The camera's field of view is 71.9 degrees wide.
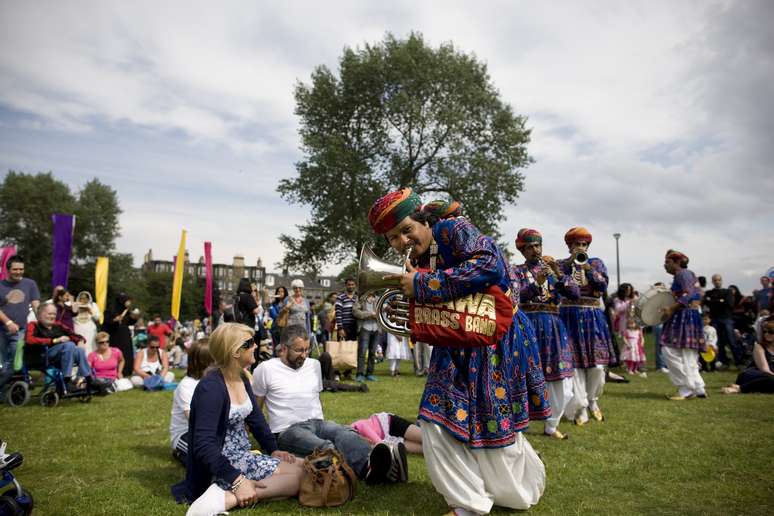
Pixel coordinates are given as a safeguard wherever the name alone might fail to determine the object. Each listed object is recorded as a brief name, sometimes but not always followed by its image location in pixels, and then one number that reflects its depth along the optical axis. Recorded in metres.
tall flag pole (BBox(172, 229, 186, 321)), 20.65
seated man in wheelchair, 9.80
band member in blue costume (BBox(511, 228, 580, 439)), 6.76
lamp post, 31.70
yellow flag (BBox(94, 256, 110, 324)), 18.55
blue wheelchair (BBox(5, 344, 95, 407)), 9.44
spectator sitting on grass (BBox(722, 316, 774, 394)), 10.30
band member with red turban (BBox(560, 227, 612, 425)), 7.70
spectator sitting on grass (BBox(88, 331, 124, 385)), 11.55
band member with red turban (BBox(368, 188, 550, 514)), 3.59
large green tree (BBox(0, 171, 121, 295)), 47.94
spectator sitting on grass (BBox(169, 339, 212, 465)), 5.47
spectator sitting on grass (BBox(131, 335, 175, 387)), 12.53
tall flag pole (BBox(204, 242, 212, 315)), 24.67
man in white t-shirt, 5.00
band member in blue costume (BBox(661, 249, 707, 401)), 9.47
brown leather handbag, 4.16
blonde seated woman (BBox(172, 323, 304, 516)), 3.91
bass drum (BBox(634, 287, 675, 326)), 9.91
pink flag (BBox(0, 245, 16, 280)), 14.91
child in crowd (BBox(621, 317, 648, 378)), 14.92
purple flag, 15.16
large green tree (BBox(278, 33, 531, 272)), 29.31
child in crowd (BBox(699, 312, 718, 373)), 15.04
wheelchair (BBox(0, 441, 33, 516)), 3.73
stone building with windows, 133.50
